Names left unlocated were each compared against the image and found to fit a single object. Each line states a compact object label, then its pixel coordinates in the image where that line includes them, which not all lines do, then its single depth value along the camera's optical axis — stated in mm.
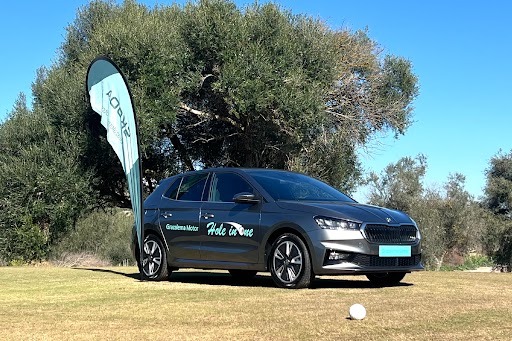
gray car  8055
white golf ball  5449
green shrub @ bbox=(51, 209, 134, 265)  23047
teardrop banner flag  9742
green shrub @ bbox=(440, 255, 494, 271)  47894
